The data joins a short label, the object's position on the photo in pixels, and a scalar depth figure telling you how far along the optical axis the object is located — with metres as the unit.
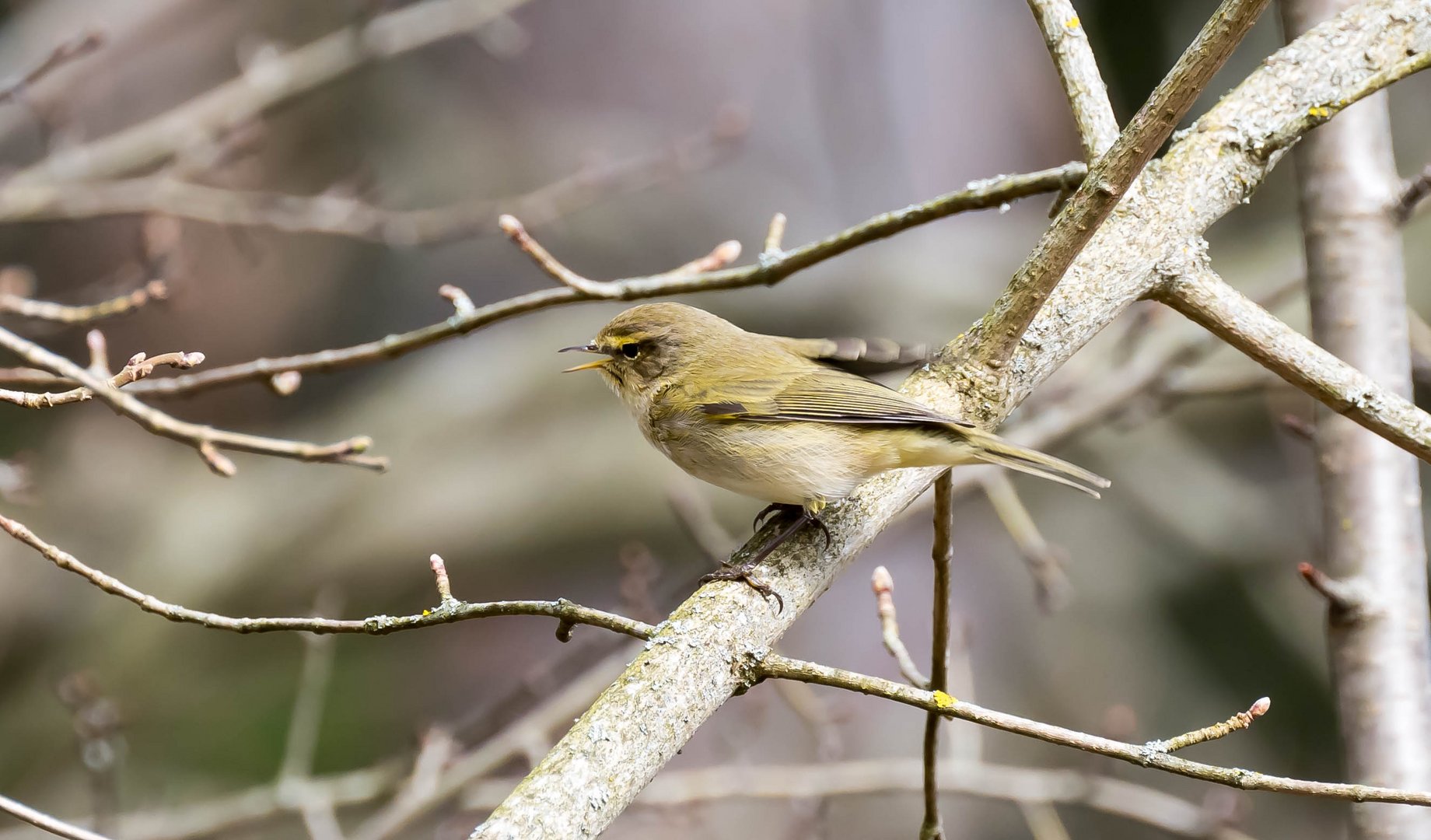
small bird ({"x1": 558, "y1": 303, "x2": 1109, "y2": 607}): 5.05
